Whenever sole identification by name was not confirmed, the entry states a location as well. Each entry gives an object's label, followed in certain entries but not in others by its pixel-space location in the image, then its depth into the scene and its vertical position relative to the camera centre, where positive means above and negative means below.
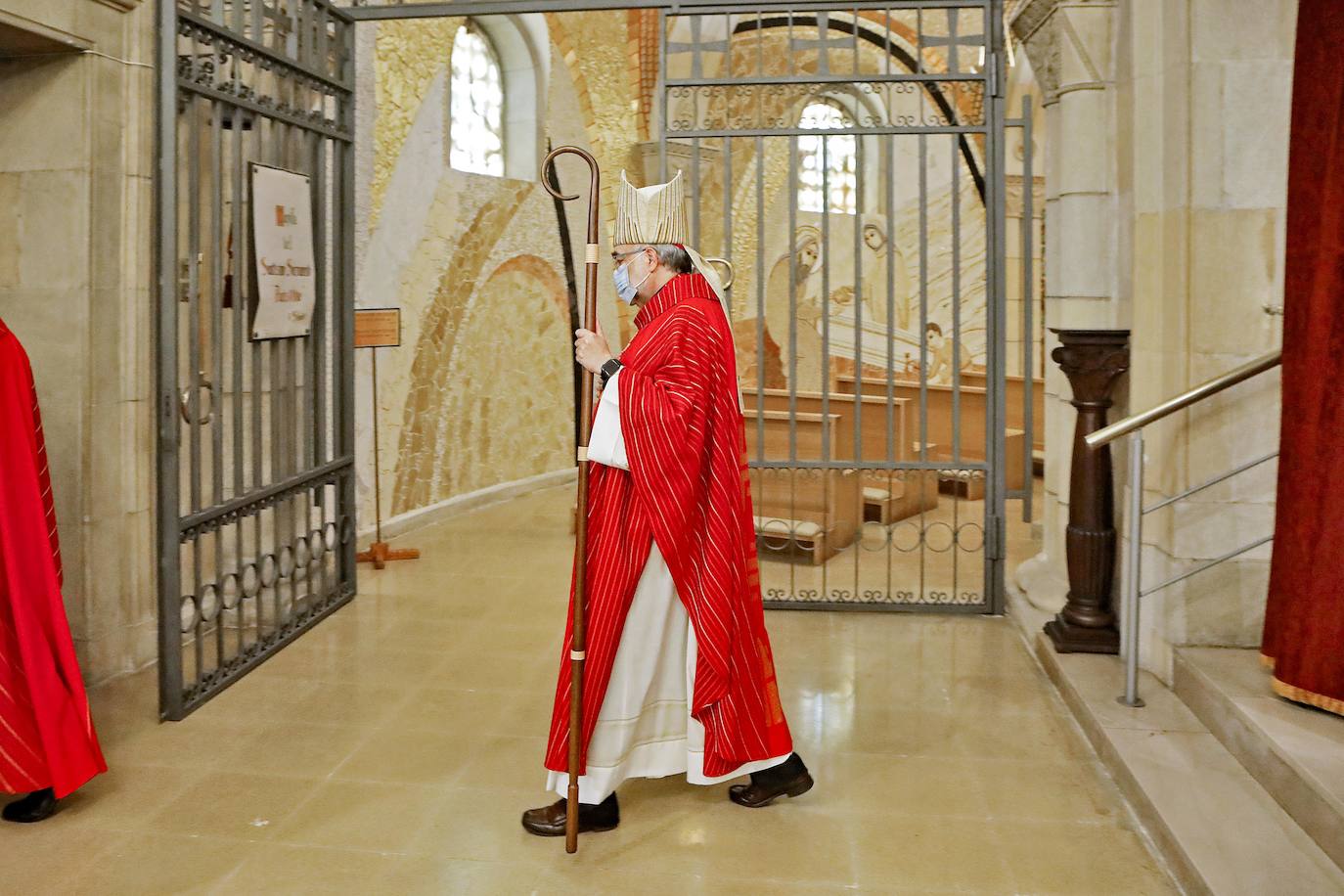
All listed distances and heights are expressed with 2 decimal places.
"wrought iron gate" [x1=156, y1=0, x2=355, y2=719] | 3.98 +0.13
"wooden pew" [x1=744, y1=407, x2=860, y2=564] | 6.60 -0.66
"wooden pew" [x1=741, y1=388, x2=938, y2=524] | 7.76 -0.44
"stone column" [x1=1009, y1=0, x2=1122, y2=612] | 4.78 +0.92
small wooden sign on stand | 6.47 +0.30
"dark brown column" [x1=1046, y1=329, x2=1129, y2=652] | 4.54 -0.50
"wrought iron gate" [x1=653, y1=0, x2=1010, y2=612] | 5.37 +0.79
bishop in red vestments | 3.07 -0.43
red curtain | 3.19 +0.00
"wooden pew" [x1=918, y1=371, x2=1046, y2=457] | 10.48 -0.10
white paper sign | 4.58 +0.52
